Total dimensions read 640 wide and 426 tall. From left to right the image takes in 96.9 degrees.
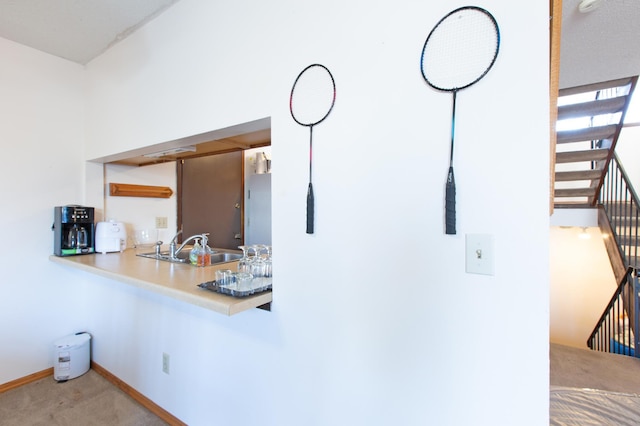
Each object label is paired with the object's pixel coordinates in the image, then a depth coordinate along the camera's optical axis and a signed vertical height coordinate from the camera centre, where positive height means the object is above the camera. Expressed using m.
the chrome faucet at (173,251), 2.02 -0.29
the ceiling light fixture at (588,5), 1.46 +1.09
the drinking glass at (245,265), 1.40 -0.27
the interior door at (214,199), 2.81 +0.11
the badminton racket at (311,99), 1.09 +0.44
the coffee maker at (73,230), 2.15 -0.17
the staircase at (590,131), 2.72 +0.91
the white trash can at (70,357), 2.19 -1.17
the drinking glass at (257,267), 1.36 -0.28
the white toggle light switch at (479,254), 0.79 -0.12
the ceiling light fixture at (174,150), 1.87 +0.41
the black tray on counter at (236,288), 1.12 -0.32
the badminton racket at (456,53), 0.79 +0.46
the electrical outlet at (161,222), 2.73 -0.12
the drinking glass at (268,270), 1.35 -0.29
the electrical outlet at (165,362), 1.78 -0.96
